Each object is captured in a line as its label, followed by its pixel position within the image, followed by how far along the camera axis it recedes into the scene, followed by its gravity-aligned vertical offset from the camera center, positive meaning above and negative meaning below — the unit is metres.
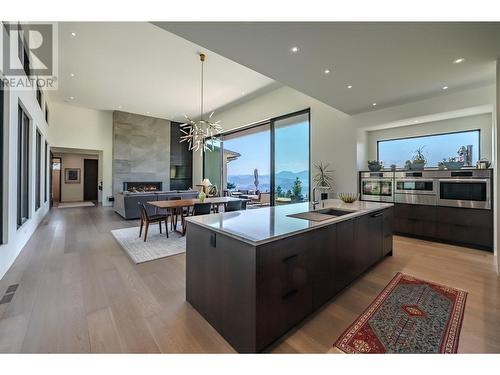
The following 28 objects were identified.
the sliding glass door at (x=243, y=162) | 8.98 +1.07
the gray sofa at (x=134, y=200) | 6.40 -0.42
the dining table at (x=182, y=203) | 4.62 -0.38
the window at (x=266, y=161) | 6.53 +0.94
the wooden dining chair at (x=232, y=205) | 4.90 -0.43
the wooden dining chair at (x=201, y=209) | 4.60 -0.48
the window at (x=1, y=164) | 2.70 +0.26
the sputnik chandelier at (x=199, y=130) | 5.23 +1.35
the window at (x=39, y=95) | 5.67 +2.43
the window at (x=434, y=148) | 4.26 +0.85
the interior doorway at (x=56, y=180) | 10.92 +0.27
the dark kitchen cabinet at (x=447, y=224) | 3.74 -0.70
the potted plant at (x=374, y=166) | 5.10 +0.48
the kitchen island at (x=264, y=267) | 1.47 -0.65
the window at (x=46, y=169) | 7.14 +0.55
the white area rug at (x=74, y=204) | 9.26 -0.84
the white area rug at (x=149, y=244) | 3.53 -1.09
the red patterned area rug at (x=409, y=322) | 1.62 -1.16
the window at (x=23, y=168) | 3.67 +0.31
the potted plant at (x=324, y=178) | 5.67 +0.21
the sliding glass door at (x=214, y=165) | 9.70 +0.96
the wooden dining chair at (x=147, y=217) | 4.42 -0.66
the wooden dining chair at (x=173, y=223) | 5.08 -0.90
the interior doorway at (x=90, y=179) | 11.78 +0.35
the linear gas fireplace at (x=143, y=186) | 9.68 -0.01
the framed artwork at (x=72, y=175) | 11.25 +0.53
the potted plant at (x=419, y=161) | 4.52 +0.53
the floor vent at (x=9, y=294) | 2.20 -1.14
